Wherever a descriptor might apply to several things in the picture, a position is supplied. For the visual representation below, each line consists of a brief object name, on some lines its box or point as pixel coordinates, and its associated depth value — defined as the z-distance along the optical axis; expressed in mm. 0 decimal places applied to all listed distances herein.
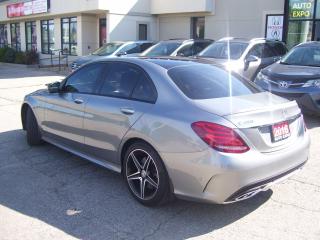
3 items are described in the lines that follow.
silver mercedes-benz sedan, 3658
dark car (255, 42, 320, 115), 7891
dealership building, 16688
